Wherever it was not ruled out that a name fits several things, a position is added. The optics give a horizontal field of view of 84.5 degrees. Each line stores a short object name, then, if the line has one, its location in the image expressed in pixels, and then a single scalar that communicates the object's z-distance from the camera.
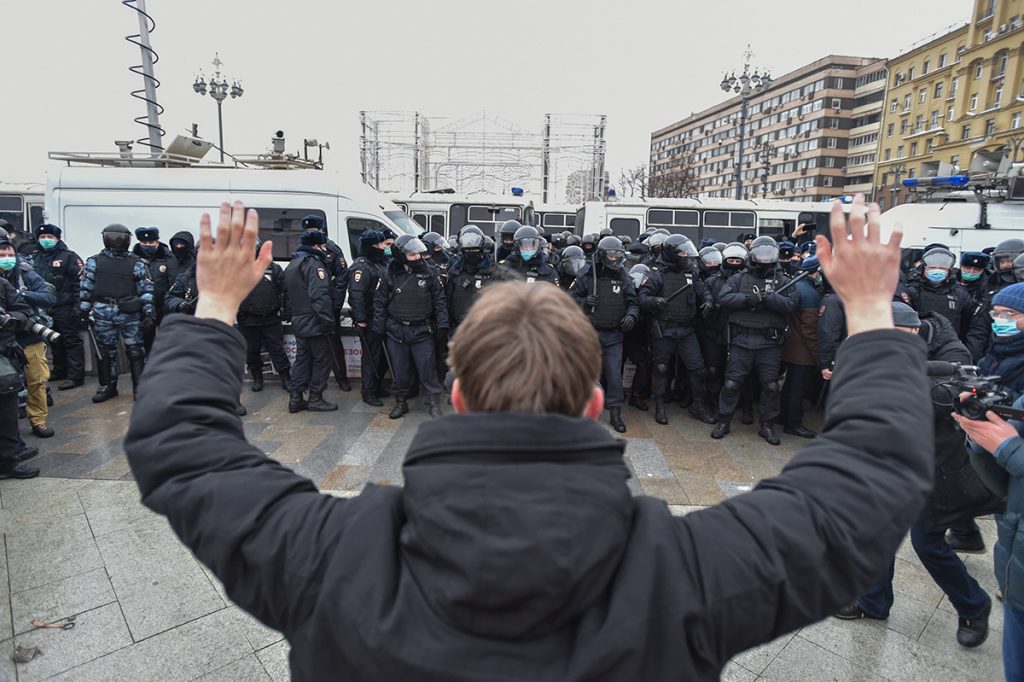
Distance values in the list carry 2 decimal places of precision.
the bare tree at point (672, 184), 50.18
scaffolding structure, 20.39
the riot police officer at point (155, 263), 7.32
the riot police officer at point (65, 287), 7.38
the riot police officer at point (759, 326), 5.81
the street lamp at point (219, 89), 17.75
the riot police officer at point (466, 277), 6.70
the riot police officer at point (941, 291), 5.74
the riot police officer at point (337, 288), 7.13
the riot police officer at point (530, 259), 6.71
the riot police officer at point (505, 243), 7.42
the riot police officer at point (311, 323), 6.69
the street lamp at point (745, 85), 18.03
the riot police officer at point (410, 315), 6.41
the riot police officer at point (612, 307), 6.26
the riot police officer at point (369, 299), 6.86
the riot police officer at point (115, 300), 6.69
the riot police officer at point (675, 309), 6.40
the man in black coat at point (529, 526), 0.83
